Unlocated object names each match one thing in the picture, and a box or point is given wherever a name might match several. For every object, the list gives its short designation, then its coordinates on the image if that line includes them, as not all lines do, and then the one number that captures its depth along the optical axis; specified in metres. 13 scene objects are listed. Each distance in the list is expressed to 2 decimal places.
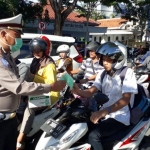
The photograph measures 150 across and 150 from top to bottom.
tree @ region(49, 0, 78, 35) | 12.40
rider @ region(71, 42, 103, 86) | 3.36
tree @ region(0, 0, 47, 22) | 11.17
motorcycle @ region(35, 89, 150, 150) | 1.90
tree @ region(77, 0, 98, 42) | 13.88
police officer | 1.60
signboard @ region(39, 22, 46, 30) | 9.14
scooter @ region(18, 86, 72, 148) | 2.23
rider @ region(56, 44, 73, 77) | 2.75
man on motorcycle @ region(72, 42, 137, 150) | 1.92
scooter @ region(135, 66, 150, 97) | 3.37
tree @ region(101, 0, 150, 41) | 20.51
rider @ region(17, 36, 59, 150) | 2.10
